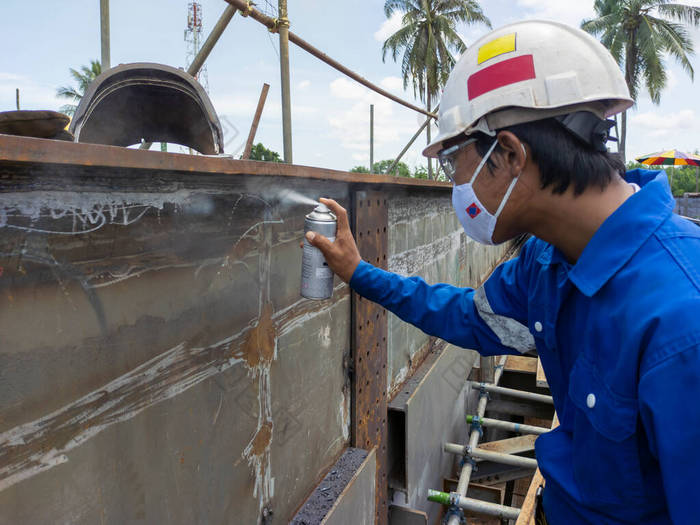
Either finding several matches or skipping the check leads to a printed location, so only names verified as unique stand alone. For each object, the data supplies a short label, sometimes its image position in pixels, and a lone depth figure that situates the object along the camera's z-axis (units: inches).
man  47.9
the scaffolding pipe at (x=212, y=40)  119.4
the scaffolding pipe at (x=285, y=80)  126.8
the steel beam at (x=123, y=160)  39.0
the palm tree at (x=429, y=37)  1217.4
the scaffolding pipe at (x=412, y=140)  244.6
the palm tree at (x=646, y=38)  1100.5
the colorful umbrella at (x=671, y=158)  973.2
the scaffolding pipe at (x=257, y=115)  130.6
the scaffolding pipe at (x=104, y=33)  112.9
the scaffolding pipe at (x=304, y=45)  119.3
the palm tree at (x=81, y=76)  1180.5
